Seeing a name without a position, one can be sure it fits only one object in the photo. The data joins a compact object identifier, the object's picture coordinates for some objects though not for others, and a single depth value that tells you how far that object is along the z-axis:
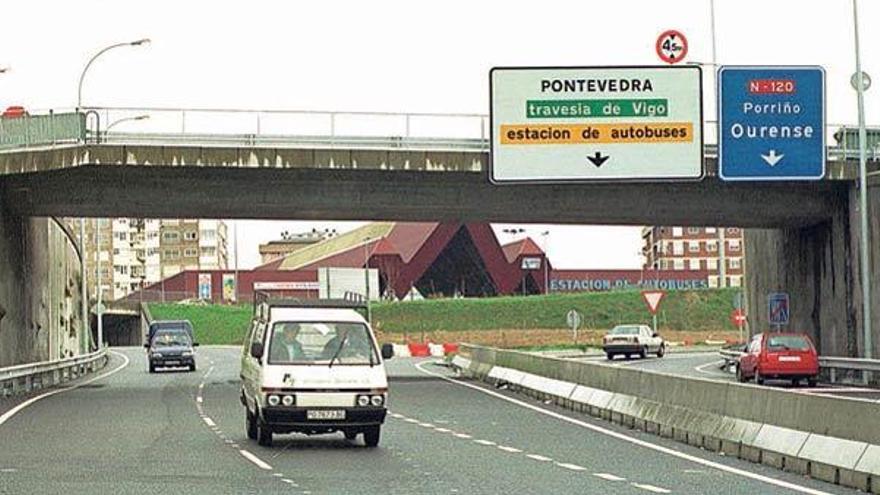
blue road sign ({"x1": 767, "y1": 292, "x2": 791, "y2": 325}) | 49.28
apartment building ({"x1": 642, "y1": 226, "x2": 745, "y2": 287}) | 196.99
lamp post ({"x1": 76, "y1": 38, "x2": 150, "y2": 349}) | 50.19
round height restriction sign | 48.03
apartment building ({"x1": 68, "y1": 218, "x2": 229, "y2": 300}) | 184.90
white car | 68.50
